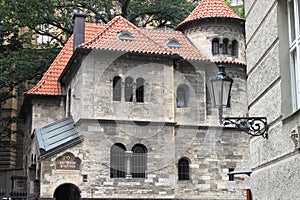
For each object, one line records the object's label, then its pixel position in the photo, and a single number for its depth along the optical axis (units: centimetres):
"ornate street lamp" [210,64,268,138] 702
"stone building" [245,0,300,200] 597
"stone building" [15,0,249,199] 2155
